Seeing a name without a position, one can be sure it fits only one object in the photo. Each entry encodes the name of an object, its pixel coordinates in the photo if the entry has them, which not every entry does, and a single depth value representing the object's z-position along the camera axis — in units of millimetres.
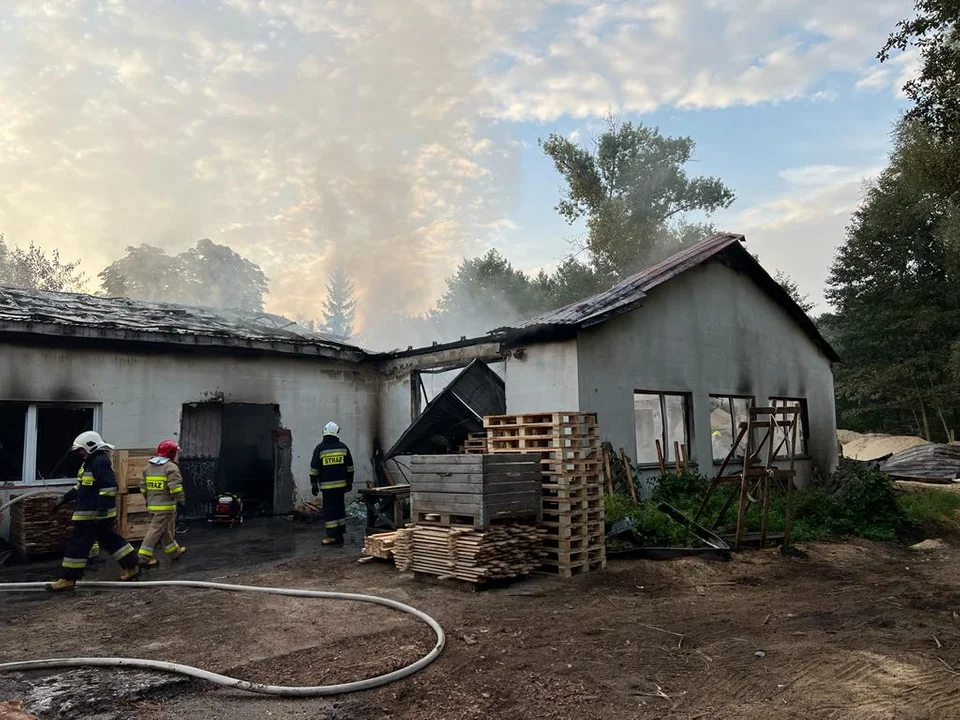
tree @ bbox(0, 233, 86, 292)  41875
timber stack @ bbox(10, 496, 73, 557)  8953
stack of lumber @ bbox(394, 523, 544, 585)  6973
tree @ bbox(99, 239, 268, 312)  41344
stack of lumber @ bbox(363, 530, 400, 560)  8297
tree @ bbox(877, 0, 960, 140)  14266
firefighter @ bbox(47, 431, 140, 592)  7031
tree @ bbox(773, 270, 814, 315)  34938
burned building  10742
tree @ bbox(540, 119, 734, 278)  33250
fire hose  4074
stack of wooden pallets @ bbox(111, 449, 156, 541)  9453
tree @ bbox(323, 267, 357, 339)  66750
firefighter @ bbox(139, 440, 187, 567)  8430
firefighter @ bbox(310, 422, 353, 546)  9898
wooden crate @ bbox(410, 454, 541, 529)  7121
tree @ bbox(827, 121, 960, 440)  24922
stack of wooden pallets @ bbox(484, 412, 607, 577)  7578
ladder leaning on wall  8539
